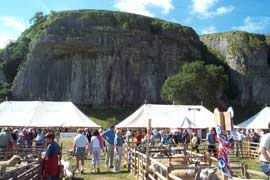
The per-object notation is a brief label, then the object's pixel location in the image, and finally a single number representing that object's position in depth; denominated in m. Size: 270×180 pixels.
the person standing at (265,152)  4.65
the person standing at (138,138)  11.74
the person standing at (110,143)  9.85
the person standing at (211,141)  11.71
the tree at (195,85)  33.40
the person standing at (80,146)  9.06
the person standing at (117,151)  9.38
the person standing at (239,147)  14.18
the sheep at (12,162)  5.42
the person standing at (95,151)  9.42
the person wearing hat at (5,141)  9.31
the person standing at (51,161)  5.63
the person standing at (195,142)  11.91
